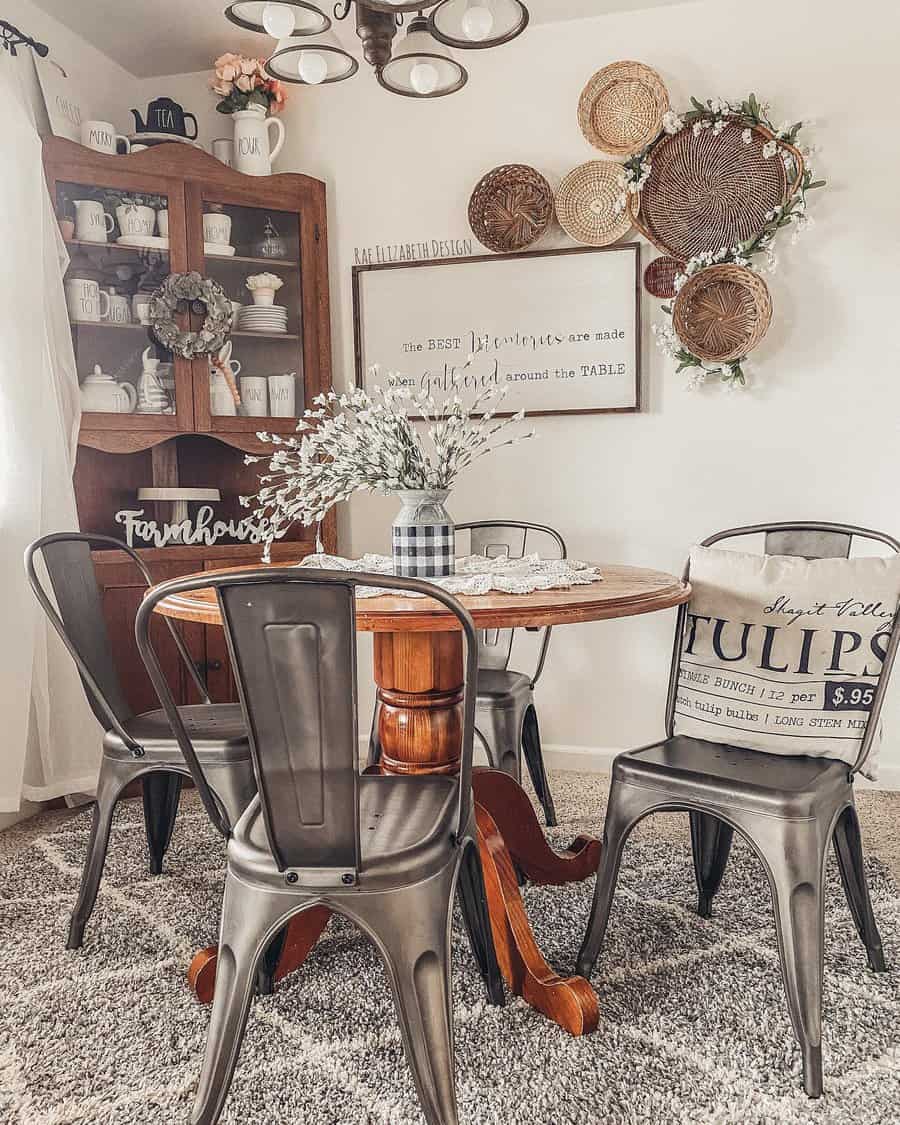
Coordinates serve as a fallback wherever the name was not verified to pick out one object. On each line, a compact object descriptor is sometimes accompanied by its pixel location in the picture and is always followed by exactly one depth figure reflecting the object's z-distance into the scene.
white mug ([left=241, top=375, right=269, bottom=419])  3.12
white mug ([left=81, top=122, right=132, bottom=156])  2.91
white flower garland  2.81
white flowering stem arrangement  1.88
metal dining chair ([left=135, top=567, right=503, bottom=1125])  1.21
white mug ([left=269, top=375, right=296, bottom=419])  3.16
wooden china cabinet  2.90
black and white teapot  3.04
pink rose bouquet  3.04
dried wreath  2.96
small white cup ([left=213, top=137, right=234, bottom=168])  3.17
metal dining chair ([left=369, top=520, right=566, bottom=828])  2.41
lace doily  1.78
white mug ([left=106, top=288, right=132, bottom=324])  2.95
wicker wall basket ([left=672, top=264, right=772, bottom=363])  2.84
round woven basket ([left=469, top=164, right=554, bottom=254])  3.03
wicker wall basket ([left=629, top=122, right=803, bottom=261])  2.84
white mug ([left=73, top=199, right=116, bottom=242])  2.88
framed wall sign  3.04
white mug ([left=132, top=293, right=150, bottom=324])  2.98
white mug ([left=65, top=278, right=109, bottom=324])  2.89
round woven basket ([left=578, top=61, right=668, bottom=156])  2.91
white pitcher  3.11
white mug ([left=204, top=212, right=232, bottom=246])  3.05
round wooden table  1.53
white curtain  2.57
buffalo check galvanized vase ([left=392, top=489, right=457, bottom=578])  1.96
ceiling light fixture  1.79
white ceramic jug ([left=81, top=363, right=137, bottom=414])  2.91
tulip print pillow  1.71
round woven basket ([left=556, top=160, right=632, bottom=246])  2.97
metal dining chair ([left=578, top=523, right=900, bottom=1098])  1.49
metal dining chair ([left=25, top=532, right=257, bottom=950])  1.87
